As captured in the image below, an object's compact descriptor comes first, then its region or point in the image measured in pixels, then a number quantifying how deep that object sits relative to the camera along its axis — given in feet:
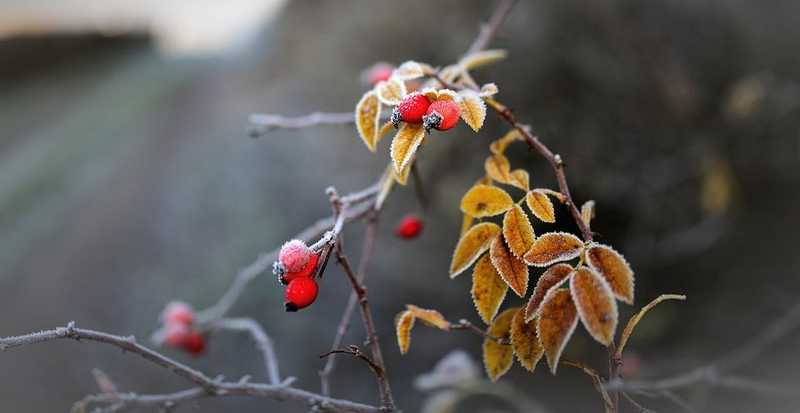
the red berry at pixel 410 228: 2.30
